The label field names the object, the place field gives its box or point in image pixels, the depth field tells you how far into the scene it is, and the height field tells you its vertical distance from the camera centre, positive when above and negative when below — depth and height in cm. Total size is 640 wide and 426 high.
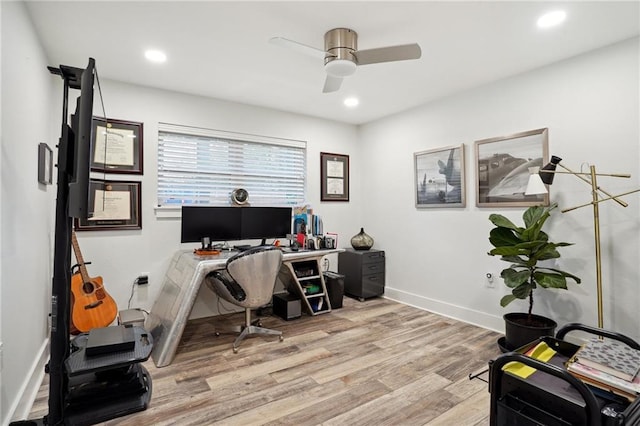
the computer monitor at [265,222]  357 -3
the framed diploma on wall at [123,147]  309 +72
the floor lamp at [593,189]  237 +24
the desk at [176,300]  259 -71
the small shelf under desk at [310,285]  366 -79
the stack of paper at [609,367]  130 -65
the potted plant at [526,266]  250 -39
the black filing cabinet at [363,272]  429 -73
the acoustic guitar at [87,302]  269 -72
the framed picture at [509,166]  295 +52
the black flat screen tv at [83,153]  147 +31
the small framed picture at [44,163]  230 +42
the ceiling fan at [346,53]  224 +119
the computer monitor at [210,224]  322 -5
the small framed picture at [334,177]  457 +63
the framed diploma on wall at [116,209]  305 +11
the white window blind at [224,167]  352 +64
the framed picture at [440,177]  361 +50
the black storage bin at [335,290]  394 -88
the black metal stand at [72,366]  164 -85
